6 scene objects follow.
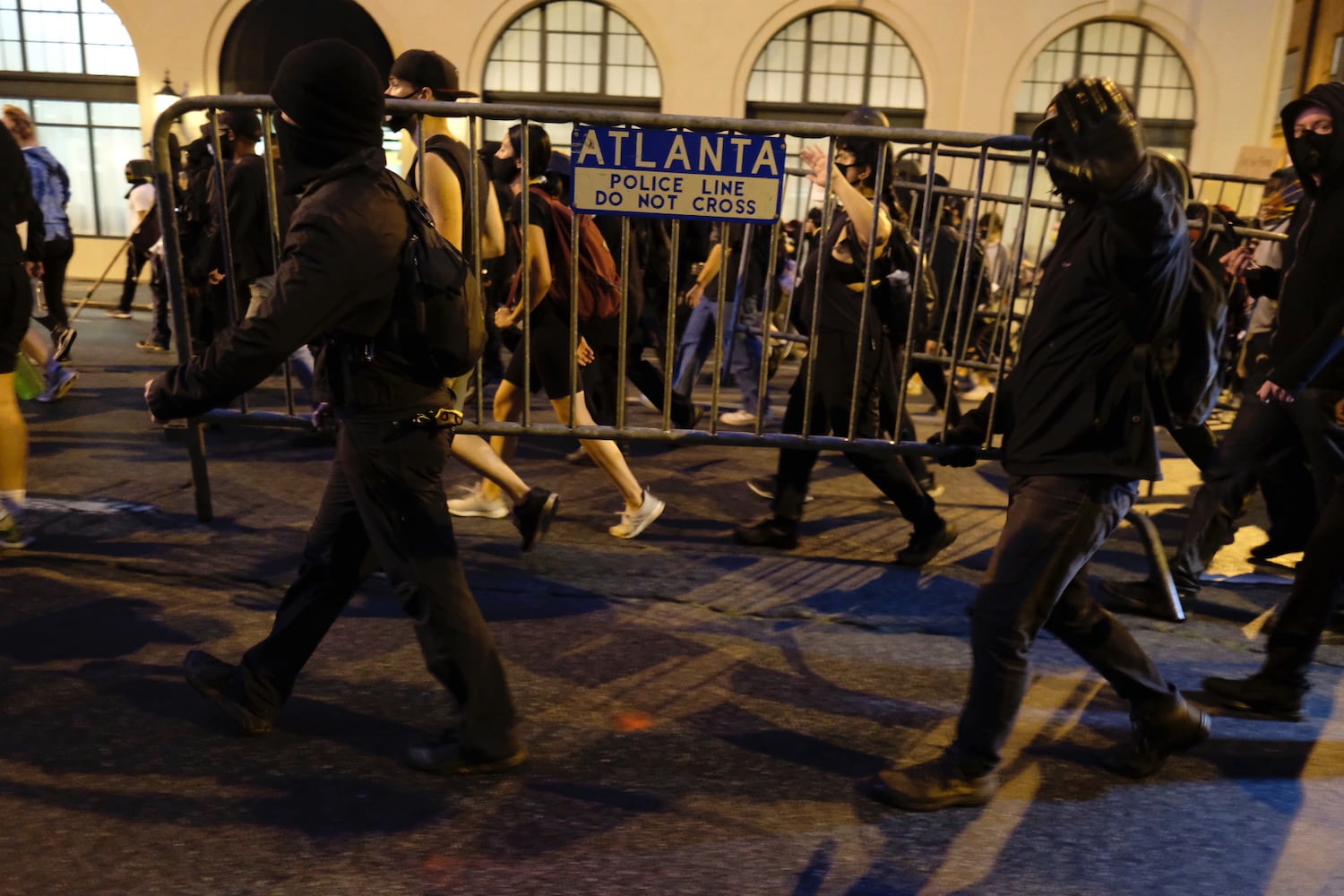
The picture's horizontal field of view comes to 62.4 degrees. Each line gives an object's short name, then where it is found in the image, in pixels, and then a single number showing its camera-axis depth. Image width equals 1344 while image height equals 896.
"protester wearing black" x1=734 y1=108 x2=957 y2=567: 4.78
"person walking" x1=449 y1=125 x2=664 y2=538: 5.00
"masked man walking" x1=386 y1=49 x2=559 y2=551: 4.40
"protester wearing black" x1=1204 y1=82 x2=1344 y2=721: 3.75
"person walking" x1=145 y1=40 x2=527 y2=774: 2.80
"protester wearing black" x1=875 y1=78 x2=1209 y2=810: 2.72
